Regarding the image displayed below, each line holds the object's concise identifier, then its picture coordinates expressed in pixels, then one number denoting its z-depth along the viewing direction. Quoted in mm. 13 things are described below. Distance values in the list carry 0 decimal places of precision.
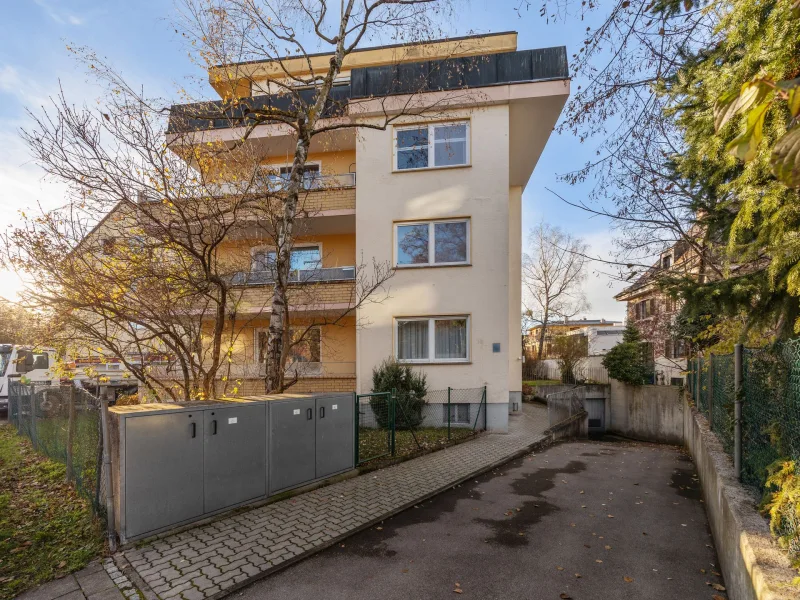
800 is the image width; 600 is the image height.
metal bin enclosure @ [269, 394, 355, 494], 6387
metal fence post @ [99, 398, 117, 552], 4773
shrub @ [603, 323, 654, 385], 18406
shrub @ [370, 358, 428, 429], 11758
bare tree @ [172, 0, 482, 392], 7902
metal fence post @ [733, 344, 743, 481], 4707
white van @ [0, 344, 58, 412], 16094
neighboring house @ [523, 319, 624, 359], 34719
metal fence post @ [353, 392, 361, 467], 7790
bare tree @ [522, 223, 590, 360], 38031
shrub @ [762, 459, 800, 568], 2727
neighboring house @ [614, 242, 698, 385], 18797
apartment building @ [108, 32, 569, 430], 12609
